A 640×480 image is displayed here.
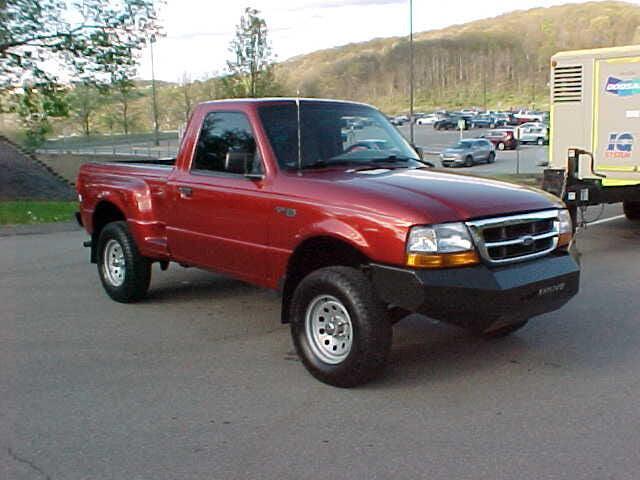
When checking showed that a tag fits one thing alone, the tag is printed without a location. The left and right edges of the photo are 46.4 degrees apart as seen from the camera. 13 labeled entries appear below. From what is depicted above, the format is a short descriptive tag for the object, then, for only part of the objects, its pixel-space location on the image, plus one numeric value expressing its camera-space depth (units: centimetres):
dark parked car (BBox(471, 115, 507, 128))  8369
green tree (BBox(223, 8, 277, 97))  3581
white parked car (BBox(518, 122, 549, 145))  5600
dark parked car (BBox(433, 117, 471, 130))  8299
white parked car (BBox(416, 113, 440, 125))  10075
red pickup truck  479
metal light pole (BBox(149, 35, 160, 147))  6231
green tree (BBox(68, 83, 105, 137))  6588
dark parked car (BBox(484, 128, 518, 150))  5175
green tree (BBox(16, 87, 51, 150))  2317
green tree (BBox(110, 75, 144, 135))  2331
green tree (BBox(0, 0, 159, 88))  2106
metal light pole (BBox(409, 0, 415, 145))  2766
